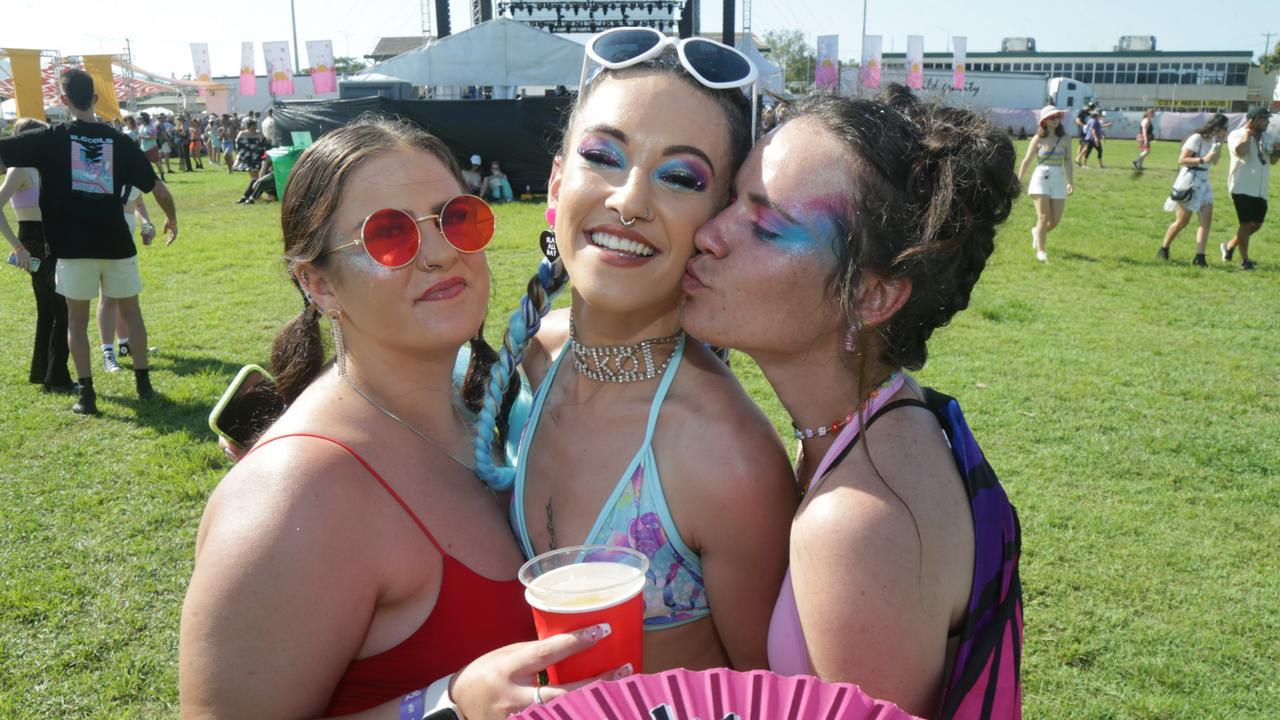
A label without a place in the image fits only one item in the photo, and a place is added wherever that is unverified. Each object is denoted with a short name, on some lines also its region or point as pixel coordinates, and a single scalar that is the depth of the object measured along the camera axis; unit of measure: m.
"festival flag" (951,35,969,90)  40.00
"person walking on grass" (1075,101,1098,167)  27.34
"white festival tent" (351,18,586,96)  19.84
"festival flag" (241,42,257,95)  35.84
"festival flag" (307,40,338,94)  29.58
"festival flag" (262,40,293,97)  30.81
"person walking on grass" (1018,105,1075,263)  11.45
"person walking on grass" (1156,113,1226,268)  12.09
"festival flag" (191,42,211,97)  38.31
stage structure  28.30
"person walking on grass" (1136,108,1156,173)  26.30
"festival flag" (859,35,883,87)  35.00
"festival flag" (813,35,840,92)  31.06
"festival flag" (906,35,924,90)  37.56
